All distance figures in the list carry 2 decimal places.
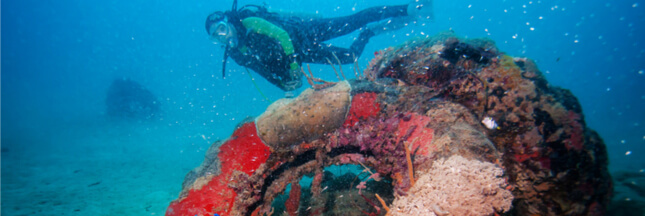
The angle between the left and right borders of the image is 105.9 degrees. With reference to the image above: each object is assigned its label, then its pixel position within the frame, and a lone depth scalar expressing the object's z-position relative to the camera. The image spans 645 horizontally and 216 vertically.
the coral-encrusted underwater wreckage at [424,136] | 2.37
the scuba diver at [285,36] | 6.75
